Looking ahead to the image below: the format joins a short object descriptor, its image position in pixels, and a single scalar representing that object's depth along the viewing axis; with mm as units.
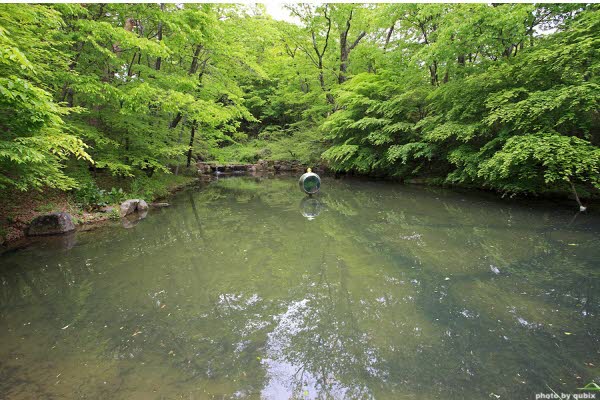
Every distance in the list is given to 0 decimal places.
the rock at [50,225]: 6227
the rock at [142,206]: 8648
